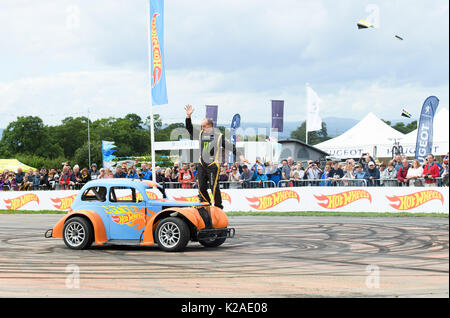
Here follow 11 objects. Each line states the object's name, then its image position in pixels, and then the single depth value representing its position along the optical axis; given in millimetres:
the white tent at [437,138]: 37375
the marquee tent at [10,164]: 54044
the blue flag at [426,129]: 25641
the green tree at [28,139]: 108312
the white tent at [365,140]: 42094
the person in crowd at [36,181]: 26891
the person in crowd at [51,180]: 26305
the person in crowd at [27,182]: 27438
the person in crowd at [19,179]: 27625
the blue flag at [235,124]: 36081
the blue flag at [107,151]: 44556
